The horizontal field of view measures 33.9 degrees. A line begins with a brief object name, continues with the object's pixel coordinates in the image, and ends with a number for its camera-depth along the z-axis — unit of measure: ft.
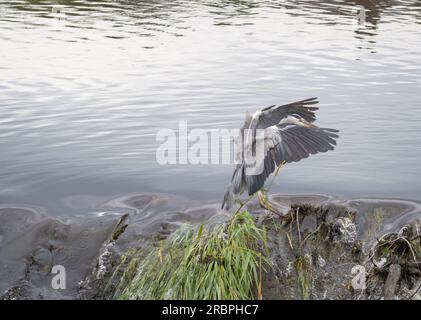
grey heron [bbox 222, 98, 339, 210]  20.79
